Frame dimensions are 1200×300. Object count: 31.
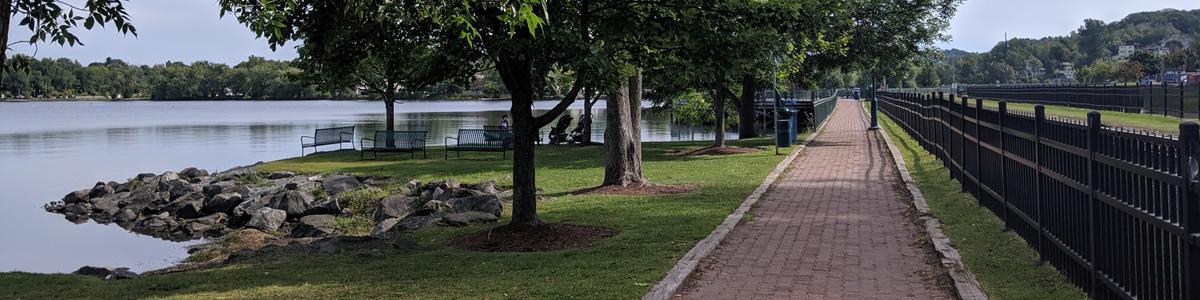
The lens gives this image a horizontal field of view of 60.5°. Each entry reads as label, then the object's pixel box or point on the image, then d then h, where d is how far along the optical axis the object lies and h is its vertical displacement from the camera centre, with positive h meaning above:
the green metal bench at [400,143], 29.40 -0.85
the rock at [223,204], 20.61 -1.77
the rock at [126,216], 21.72 -2.10
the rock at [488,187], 17.39 -1.28
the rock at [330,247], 11.26 -1.47
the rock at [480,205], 13.99 -1.29
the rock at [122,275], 10.89 -1.69
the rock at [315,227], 15.74 -1.77
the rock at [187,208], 20.67 -1.85
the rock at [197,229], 19.02 -2.09
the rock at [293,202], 18.42 -1.60
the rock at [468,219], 13.22 -1.37
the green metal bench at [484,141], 28.81 -0.81
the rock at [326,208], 18.23 -1.66
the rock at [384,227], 14.05 -1.61
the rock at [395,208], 16.33 -1.51
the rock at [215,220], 19.62 -2.00
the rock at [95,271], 11.93 -1.81
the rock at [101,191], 24.92 -1.79
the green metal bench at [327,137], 32.56 -0.72
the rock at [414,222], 13.58 -1.47
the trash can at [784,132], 27.39 -0.61
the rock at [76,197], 24.34 -1.89
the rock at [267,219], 17.62 -1.80
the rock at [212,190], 22.71 -1.65
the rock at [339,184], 20.50 -1.42
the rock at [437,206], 15.19 -1.38
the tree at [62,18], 7.22 +0.74
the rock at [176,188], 23.42 -1.67
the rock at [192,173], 28.16 -1.56
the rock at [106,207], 22.62 -2.00
